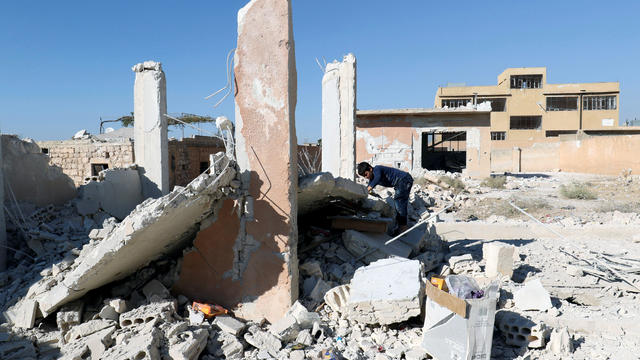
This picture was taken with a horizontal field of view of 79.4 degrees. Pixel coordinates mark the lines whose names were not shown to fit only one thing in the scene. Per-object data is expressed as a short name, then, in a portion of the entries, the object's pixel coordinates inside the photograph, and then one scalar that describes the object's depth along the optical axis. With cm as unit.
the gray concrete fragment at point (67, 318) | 341
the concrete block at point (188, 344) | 298
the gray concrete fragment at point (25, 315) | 344
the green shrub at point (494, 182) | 1523
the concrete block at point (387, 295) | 345
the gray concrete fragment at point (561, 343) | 326
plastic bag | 318
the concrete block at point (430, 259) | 506
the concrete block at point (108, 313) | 339
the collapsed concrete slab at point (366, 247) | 479
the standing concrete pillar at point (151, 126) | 677
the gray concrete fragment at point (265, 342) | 325
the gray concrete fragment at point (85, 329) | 324
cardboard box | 297
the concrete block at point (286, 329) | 337
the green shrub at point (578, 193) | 1271
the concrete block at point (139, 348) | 289
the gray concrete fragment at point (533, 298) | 382
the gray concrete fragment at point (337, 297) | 382
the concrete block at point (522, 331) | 336
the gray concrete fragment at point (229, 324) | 342
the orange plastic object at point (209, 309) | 361
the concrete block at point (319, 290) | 401
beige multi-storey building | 2875
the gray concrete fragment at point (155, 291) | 372
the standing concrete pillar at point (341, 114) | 768
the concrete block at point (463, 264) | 477
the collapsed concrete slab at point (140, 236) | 306
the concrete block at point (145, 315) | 335
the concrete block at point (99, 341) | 303
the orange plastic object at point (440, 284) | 353
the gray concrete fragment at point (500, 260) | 459
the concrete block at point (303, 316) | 354
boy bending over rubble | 547
